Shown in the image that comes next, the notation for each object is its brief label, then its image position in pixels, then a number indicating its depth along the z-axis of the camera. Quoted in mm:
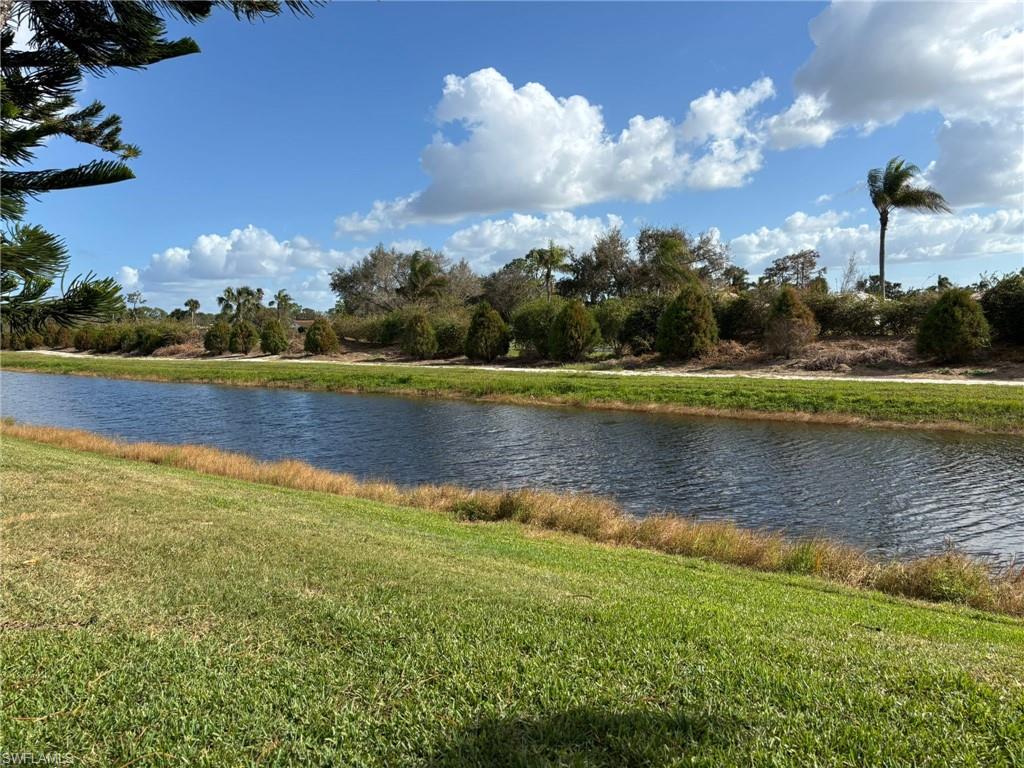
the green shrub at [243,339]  59062
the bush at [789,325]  32594
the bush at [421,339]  46594
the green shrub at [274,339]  55219
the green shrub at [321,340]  53531
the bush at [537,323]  40562
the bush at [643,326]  38531
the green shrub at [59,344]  68188
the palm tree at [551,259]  60750
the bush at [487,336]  42375
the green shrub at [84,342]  68812
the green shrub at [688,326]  34688
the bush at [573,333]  38188
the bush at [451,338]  45906
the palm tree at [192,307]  102250
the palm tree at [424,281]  65688
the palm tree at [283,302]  86419
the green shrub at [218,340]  59969
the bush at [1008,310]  28531
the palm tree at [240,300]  89000
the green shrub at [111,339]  66875
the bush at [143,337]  65312
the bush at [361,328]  54272
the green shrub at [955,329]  27672
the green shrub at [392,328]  52344
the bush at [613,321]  39375
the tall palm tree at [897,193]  38812
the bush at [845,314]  33875
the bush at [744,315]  36438
